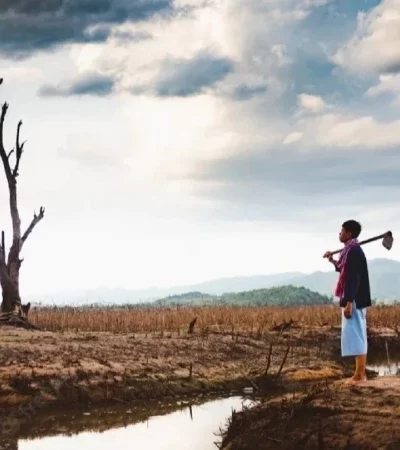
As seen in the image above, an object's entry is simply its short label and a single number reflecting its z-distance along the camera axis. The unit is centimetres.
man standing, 814
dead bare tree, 2120
